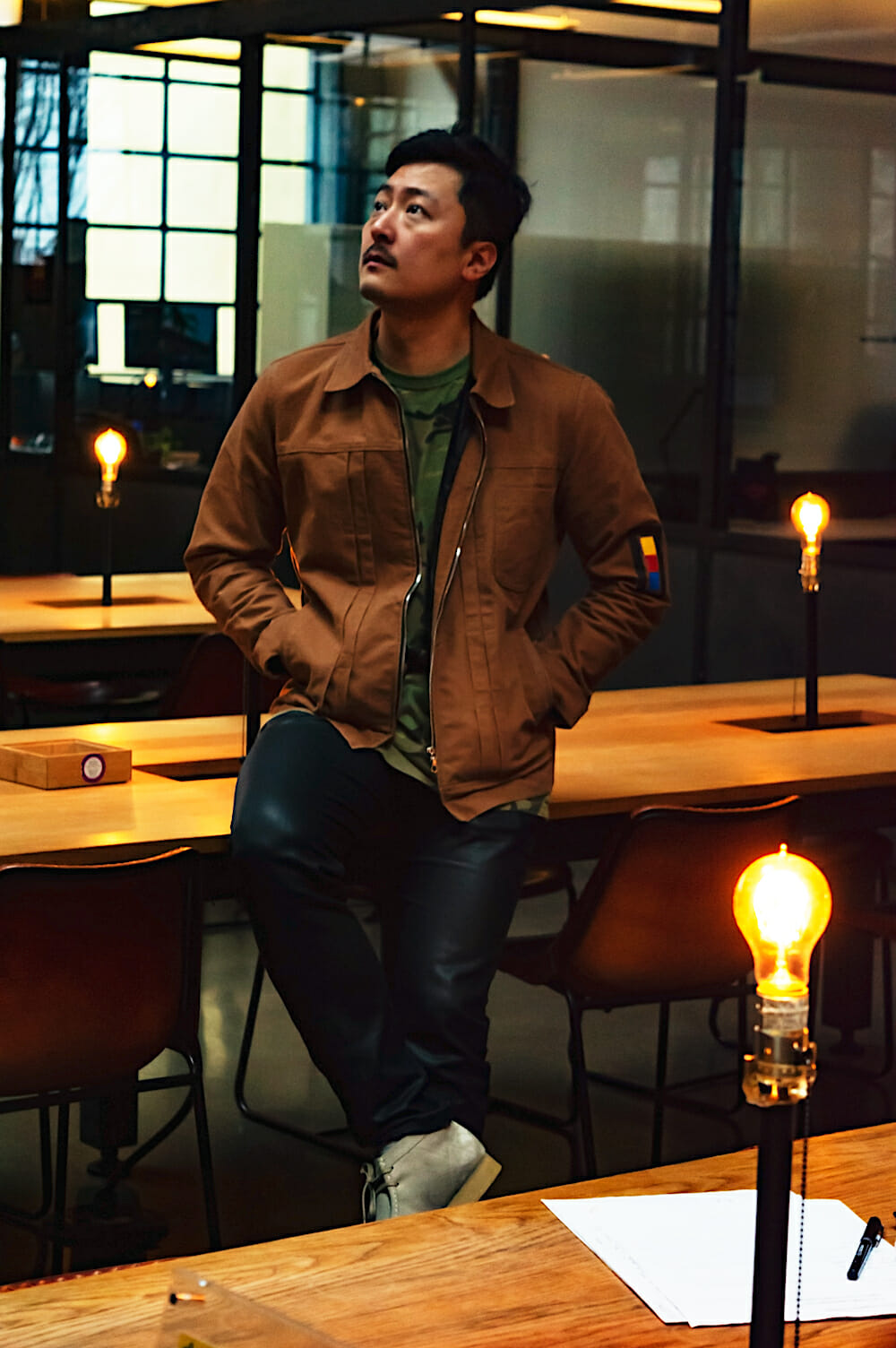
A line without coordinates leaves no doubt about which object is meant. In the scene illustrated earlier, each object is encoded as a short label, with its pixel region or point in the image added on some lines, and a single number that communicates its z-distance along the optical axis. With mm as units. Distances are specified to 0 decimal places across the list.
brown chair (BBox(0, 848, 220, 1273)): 2555
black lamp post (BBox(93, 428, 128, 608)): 5305
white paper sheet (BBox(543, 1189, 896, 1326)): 1438
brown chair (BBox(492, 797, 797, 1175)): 3049
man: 2701
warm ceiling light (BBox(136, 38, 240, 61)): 8289
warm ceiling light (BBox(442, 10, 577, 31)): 6887
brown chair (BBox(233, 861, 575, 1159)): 3703
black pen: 1488
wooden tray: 3084
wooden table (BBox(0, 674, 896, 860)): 2797
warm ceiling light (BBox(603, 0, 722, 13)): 6301
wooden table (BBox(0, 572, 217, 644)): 5059
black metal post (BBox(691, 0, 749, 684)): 6266
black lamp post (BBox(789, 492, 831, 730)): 3693
